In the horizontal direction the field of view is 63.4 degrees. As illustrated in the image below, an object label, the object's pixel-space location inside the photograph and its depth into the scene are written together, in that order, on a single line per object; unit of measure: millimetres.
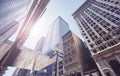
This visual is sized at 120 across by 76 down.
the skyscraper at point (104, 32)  35000
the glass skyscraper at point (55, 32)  131438
